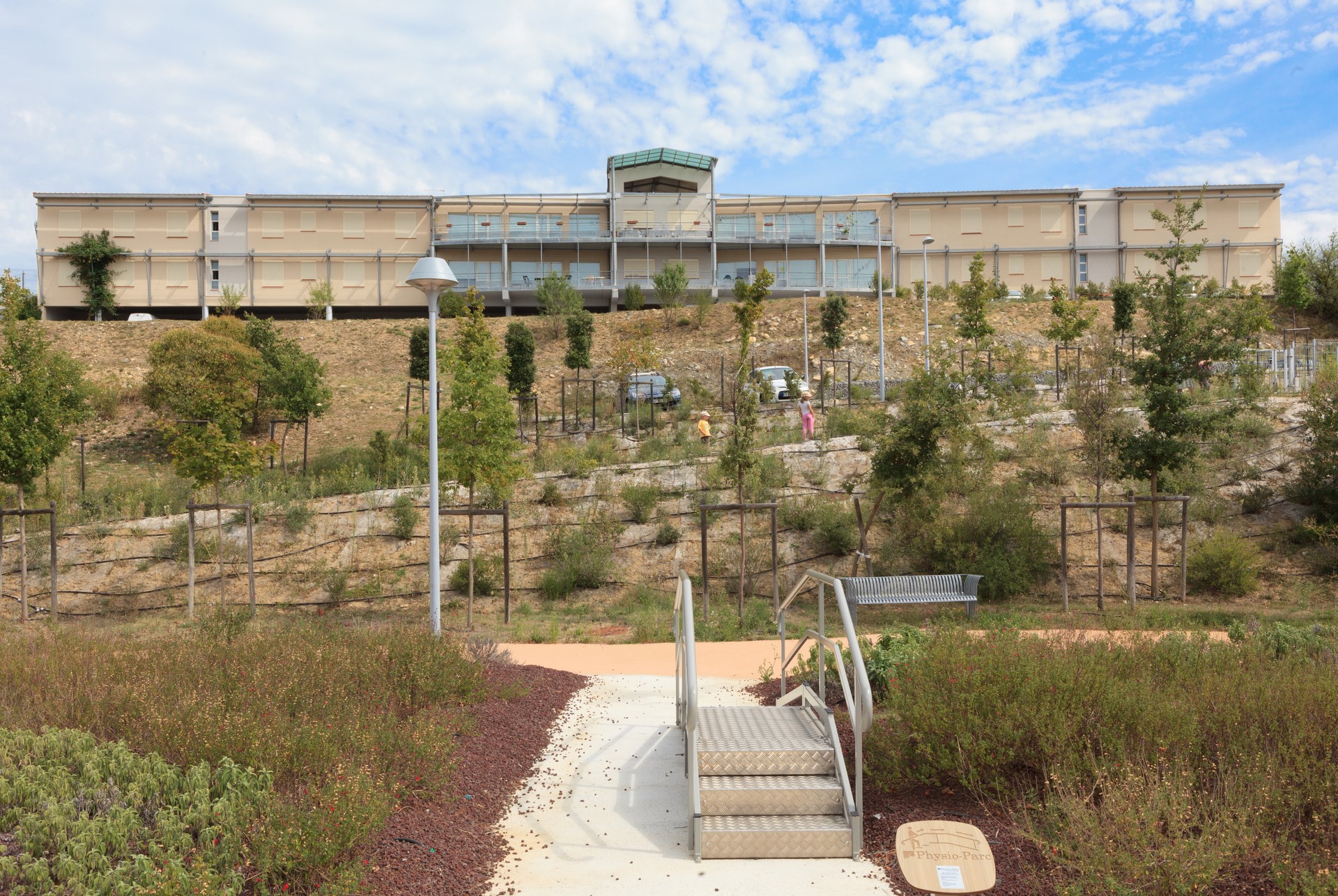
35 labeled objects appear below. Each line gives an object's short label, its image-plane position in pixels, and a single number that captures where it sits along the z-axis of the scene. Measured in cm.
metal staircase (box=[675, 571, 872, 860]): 548
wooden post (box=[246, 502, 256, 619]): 1488
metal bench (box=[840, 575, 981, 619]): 1433
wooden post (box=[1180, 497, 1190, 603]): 1573
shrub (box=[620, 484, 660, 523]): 1920
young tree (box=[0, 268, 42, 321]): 1631
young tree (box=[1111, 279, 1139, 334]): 3278
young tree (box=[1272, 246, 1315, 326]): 4022
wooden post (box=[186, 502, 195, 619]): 1502
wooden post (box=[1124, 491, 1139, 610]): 1578
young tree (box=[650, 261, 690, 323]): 4034
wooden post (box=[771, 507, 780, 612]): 1402
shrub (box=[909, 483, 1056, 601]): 1650
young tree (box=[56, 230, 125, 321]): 4362
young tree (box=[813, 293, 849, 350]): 3362
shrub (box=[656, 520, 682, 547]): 1847
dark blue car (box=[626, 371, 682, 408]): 2828
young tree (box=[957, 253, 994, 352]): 2038
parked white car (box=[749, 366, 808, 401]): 2905
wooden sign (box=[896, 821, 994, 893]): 459
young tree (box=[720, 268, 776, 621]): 1598
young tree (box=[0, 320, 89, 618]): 1528
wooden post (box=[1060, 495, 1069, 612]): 1529
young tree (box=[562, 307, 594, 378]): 3005
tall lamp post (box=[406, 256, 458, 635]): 1136
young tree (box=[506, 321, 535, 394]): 2662
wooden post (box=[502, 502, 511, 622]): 1474
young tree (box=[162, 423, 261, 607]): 1545
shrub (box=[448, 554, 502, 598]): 1712
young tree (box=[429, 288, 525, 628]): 1470
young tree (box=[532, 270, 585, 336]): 3791
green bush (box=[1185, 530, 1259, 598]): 1630
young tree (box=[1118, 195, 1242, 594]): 1555
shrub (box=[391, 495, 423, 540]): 1866
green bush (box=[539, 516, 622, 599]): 1720
